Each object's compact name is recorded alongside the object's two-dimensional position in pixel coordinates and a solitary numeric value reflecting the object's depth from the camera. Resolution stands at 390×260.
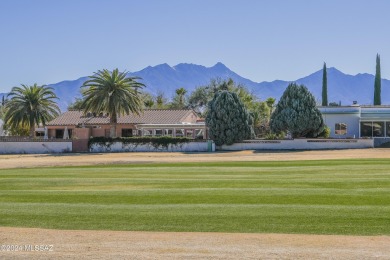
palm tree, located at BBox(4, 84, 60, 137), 86.69
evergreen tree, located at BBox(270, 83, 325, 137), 72.19
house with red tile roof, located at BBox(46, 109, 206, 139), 87.81
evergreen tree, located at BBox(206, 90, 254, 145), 70.50
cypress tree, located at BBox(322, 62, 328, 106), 103.81
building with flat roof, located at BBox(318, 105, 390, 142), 75.12
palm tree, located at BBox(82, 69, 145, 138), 78.06
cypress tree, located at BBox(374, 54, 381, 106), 98.25
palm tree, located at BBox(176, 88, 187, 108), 129.21
